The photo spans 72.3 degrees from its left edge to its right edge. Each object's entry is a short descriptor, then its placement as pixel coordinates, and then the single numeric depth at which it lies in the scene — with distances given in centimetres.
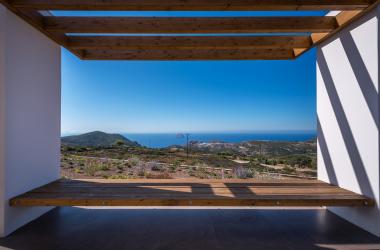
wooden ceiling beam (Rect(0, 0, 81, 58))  300
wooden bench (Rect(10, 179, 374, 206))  298
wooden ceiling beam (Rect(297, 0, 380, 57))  303
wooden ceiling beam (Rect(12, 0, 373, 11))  273
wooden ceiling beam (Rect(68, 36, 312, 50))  403
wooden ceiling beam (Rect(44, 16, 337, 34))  343
